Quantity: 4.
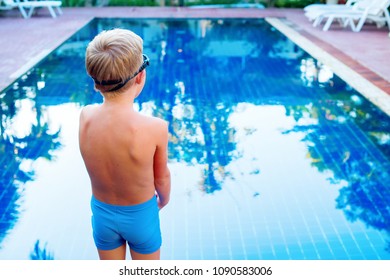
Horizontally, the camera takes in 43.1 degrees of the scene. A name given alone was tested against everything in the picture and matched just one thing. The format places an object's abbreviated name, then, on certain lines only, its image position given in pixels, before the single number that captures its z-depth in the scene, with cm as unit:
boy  192
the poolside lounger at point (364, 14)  1201
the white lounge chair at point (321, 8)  1299
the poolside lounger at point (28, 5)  1380
